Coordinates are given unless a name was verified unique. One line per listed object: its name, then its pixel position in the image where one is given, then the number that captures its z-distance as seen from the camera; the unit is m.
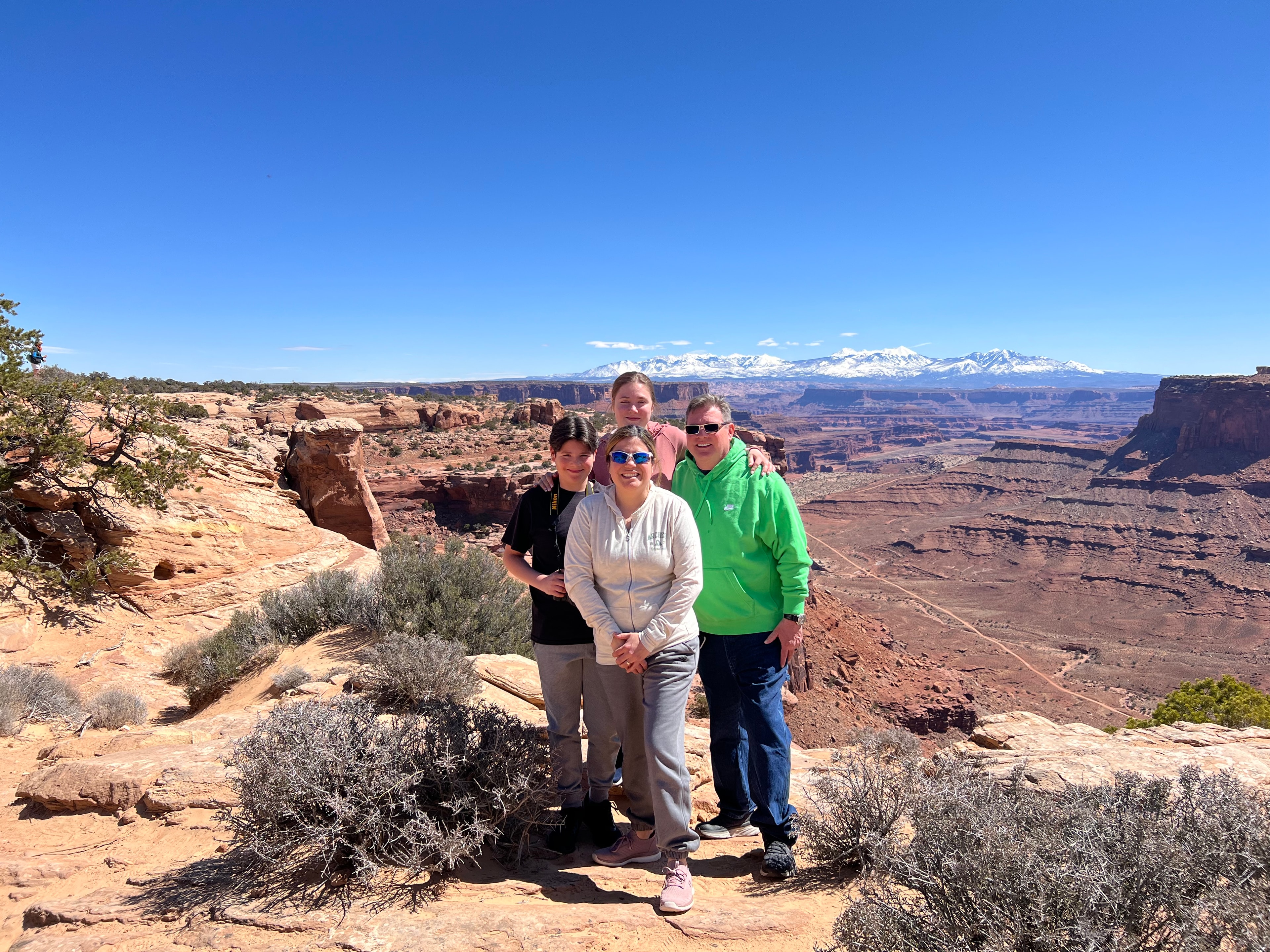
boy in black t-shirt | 2.96
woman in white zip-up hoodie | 2.67
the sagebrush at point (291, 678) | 5.20
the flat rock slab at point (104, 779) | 3.59
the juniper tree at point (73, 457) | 6.69
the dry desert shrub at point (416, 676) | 4.36
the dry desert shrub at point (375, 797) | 2.61
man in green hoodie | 2.99
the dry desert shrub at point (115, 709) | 5.20
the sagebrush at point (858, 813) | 2.89
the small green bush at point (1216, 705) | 8.29
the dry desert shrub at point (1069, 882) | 1.78
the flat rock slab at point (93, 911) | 2.48
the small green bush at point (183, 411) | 8.84
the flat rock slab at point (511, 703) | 4.55
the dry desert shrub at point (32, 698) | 4.83
